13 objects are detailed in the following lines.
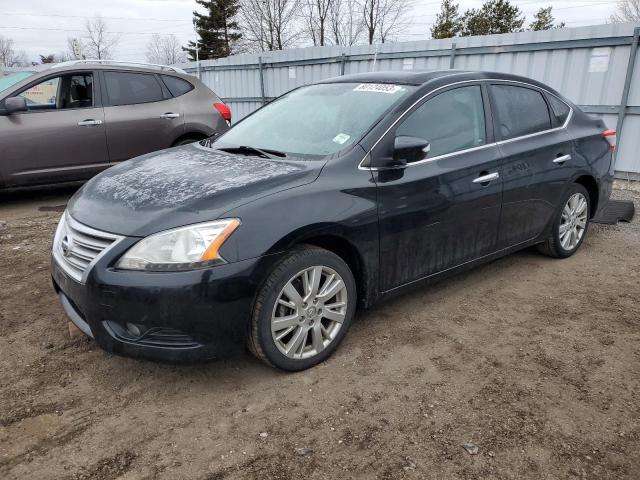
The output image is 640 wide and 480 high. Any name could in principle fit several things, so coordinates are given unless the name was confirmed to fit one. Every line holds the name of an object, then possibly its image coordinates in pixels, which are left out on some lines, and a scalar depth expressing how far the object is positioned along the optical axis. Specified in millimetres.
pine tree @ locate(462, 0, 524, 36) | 36188
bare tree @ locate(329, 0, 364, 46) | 40531
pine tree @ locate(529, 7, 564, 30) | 36125
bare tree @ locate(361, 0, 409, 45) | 40062
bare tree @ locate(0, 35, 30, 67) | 64419
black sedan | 2400
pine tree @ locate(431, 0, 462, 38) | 36750
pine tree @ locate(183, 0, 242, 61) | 43000
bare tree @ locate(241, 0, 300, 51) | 41188
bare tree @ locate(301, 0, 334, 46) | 40719
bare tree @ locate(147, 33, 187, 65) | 59025
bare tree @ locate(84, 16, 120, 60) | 58344
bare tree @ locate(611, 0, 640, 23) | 42312
